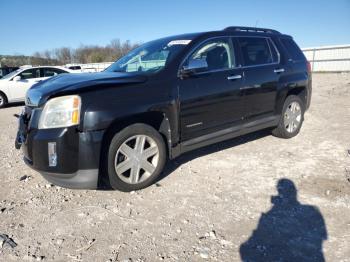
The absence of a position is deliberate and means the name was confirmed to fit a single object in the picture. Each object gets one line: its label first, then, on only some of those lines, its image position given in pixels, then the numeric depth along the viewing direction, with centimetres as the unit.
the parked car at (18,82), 1153
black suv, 319
